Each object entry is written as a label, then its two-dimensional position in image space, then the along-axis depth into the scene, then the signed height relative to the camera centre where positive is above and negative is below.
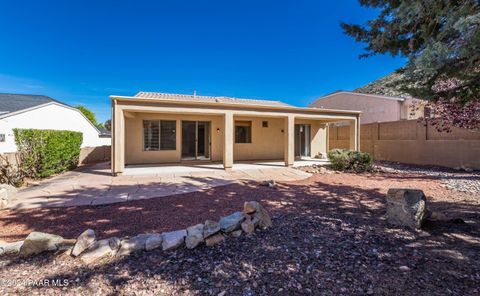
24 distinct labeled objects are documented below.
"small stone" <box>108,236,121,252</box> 2.94 -1.25
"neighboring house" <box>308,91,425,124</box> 15.83 +3.29
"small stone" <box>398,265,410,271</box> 2.49 -1.31
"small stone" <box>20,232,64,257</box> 2.92 -1.26
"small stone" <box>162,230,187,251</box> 2.99 -1.24
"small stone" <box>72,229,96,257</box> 2.85 -1.22
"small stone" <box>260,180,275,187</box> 7.07 -1.10
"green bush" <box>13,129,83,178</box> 7.68 -0.15
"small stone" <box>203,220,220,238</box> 3.16 -1.14
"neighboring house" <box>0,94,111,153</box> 12.91 +1.96
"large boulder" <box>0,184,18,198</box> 5.54 -1.09
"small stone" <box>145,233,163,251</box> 3.00 -1.26
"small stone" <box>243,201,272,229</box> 3.62 -1.07
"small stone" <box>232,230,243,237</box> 3.31 -1.25
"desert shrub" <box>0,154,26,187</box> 6.90 -0.81
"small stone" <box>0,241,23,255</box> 2.94 -1.31
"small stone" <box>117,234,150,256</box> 2.92 -1.28
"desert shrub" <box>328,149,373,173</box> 9.77 -0.56
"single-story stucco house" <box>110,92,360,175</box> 8.97 +0.90
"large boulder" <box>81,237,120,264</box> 2.78 -1.30
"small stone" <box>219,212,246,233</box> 3.33 -1.11
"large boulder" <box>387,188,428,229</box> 3.61 -0.96
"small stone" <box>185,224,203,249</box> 3.02 -1.21
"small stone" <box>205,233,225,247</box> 3.10 -1.26
